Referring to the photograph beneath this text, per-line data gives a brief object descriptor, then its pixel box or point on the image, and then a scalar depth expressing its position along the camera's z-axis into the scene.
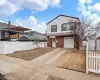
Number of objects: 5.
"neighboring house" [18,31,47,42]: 15.22
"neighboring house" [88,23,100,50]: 11.35
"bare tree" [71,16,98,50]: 9.76
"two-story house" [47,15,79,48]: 12.44
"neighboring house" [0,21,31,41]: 16.85
